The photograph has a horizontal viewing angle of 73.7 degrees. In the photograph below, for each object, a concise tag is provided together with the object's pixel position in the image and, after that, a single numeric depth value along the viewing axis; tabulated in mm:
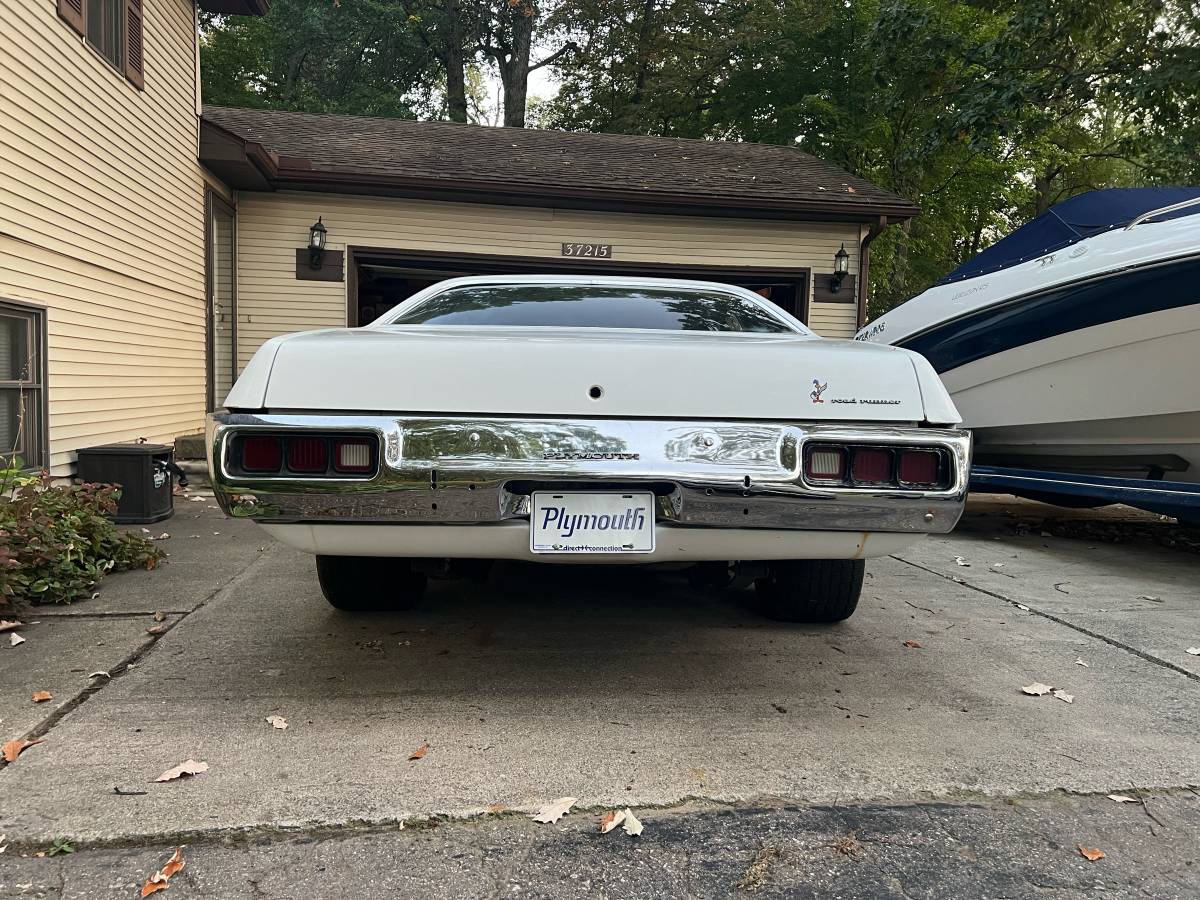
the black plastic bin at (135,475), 5738
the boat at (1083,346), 4711
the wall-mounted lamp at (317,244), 9594
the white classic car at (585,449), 2242
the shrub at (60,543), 3600
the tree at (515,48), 22844
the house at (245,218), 5727
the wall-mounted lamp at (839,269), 10508
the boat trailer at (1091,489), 4742
